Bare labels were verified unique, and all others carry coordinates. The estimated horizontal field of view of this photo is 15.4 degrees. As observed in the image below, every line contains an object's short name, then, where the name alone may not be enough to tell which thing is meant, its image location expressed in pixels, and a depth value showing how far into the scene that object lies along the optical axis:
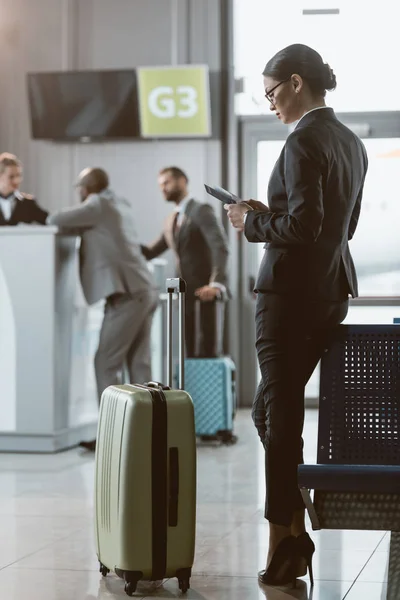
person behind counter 11.43
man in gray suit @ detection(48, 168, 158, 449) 9.30
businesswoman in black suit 4.33
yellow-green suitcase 4.25
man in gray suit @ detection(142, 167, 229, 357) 9.96
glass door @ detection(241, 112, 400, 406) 13.56
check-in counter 9.19
